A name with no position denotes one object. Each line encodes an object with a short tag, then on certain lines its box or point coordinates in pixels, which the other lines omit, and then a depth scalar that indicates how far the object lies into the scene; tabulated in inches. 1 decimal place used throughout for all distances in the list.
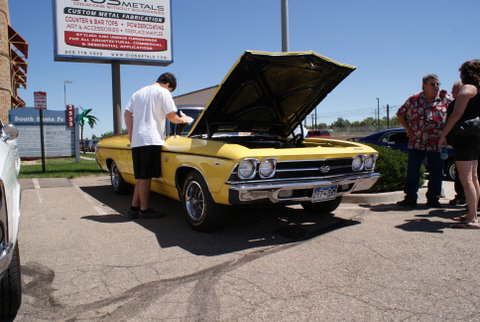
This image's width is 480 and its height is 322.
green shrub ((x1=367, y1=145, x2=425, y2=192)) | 247.9
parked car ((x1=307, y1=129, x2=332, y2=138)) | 872.2
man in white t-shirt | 190.1
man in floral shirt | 211.9
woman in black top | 169.9
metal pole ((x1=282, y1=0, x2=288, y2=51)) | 329.4
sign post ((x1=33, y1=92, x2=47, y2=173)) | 426.3
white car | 83.1
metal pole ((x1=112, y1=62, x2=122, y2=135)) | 480.7
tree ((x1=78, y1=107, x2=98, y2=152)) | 2677.2
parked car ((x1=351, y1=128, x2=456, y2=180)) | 375.9
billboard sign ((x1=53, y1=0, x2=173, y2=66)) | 462.0
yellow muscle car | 148.1
